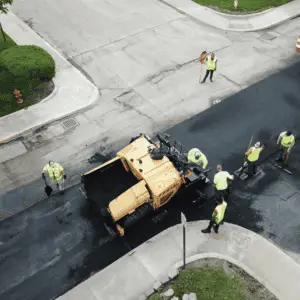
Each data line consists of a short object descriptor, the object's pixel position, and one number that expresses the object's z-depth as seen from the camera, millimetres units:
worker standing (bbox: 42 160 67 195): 12703
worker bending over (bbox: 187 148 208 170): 12540
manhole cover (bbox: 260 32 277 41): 21062
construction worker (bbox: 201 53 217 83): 17484
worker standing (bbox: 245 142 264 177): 12906
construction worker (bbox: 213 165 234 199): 11922
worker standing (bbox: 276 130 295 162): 13312
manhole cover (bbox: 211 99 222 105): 17130
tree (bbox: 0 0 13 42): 18297
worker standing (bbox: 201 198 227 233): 11227
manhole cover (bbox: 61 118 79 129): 16344
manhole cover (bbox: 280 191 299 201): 13125
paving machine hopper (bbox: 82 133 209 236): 11719
